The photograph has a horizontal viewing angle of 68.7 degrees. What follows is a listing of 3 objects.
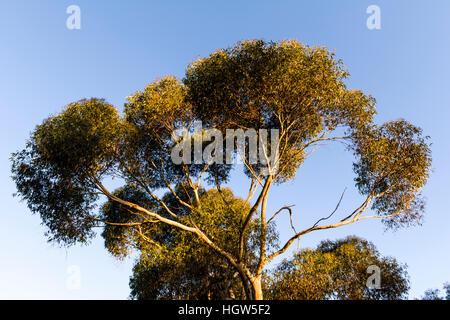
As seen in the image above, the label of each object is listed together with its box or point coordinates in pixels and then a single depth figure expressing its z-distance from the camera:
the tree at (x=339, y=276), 23.03
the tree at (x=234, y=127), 20.11
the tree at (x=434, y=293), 38.47
